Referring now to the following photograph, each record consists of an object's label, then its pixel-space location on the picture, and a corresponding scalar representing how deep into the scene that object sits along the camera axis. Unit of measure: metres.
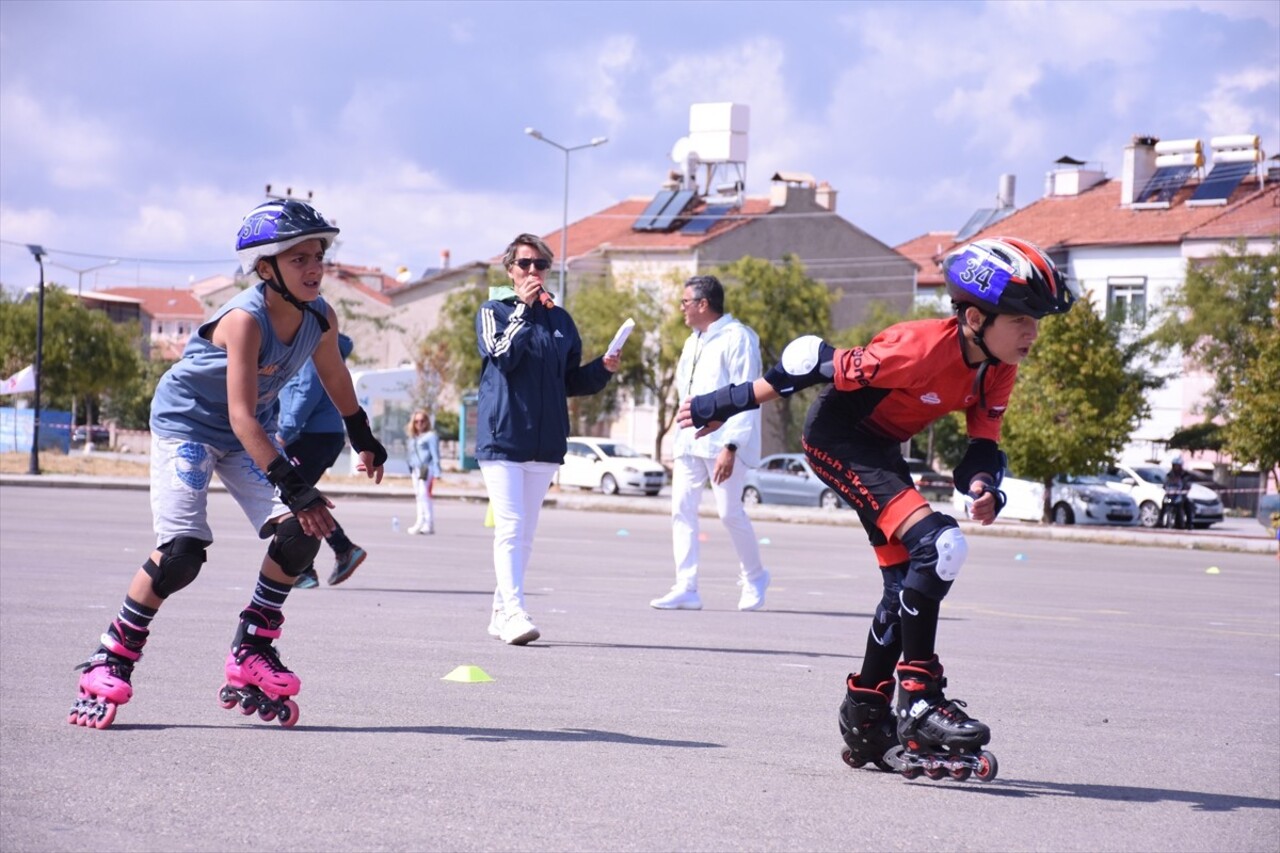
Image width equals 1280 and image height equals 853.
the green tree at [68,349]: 71.00
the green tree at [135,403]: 83.56
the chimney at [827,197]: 73.06
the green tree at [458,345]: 63.44
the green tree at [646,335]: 58.00
